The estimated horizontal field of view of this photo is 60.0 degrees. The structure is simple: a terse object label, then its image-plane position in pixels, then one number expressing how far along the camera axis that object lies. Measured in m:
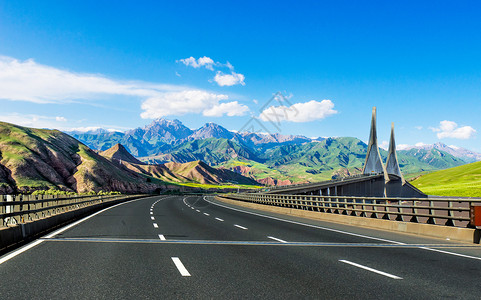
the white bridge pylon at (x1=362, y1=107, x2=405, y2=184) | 109.44
